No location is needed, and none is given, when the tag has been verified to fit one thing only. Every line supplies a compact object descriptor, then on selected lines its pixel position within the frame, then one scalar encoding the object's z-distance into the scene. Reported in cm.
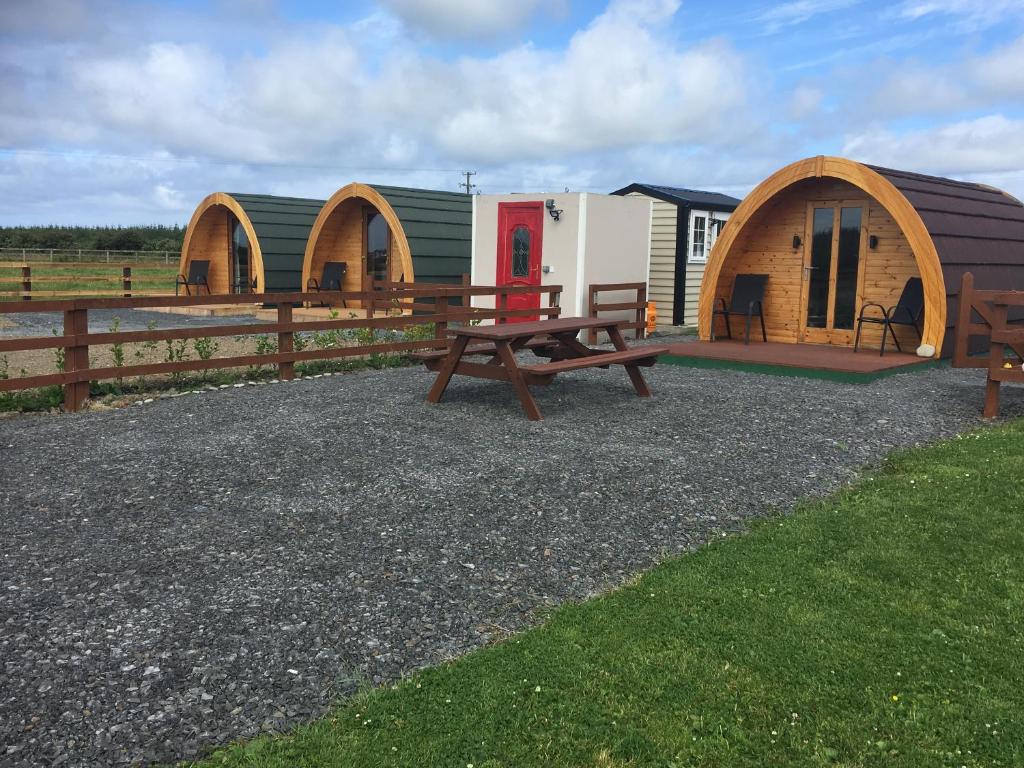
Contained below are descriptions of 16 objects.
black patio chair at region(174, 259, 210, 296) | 2362
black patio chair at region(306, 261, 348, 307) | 1997
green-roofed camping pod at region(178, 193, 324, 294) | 2059
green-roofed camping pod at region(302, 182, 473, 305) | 1780
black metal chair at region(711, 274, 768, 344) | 1364
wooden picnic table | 806
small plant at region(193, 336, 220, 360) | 1011
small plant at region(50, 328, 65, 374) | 889
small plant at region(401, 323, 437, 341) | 1265
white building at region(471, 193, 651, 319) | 1477
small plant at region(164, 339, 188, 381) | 964
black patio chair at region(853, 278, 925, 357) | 1178
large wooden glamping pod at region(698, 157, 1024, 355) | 1122
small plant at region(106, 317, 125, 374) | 928
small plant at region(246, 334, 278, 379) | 1056
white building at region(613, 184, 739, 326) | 1820
